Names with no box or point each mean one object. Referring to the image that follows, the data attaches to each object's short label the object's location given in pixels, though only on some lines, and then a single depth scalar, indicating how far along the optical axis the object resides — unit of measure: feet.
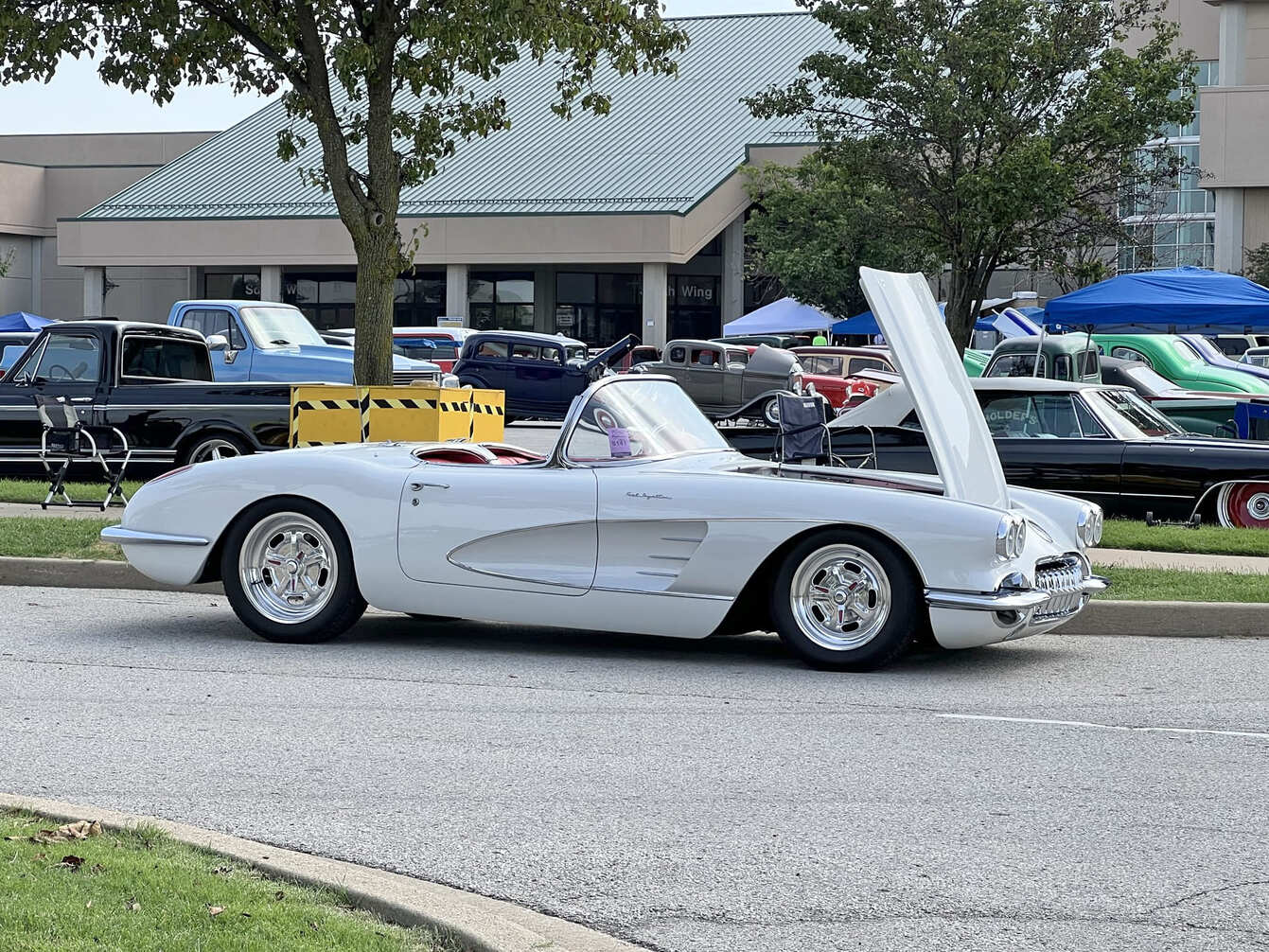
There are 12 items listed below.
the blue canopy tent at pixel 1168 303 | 71.05
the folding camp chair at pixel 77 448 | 49.44
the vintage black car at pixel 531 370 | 102.12
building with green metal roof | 168.96
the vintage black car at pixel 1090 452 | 45.62
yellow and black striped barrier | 51.96
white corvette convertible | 26.43
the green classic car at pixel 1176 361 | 77.20
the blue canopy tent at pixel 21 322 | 128.57
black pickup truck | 55.16
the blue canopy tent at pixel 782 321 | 139.13
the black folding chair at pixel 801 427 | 39.83
